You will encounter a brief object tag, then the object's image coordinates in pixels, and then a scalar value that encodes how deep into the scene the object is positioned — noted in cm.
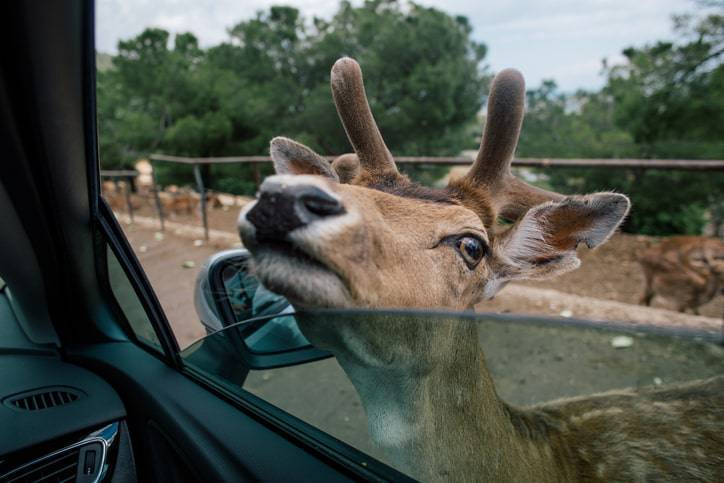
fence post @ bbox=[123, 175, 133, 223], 899
